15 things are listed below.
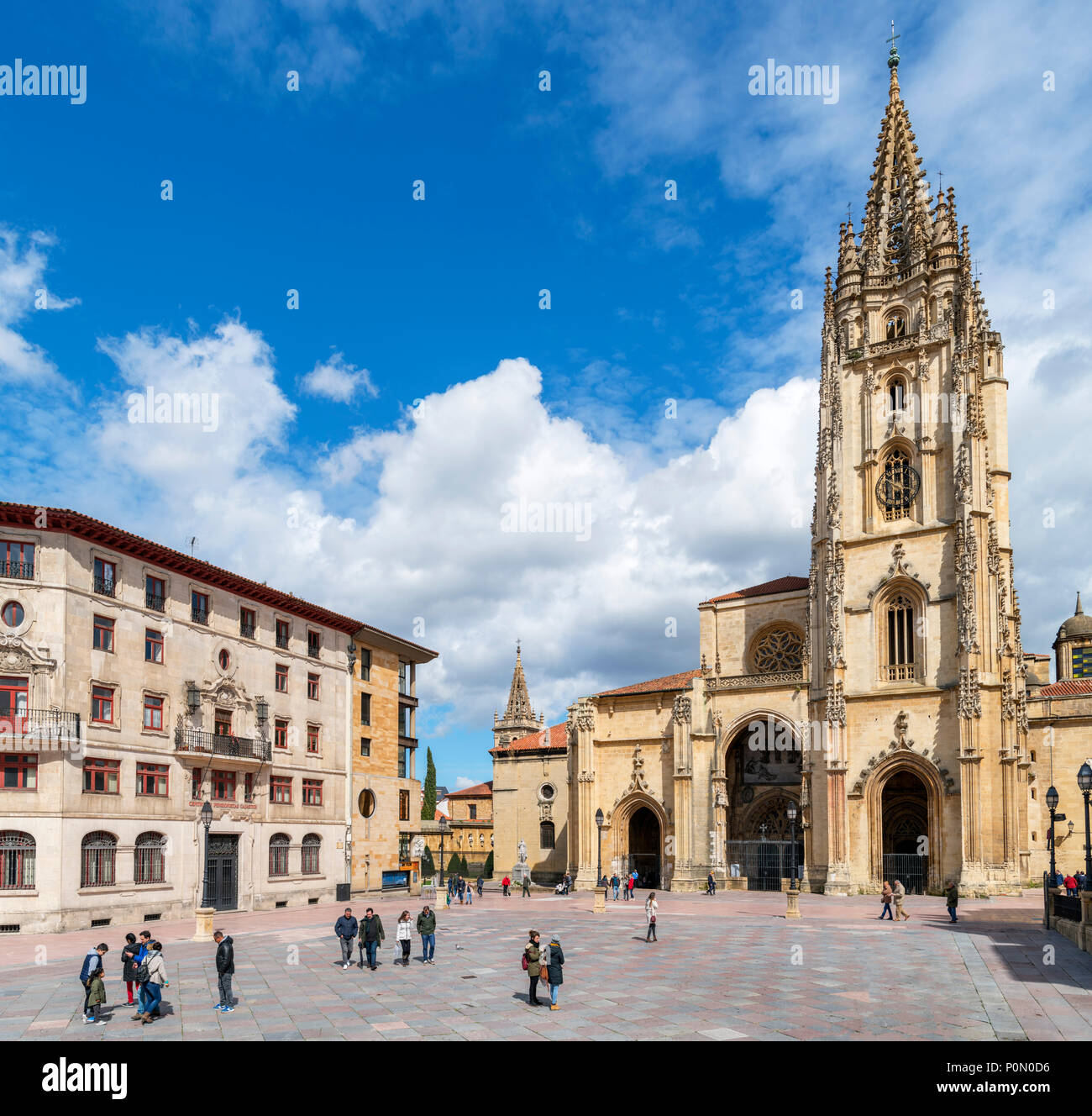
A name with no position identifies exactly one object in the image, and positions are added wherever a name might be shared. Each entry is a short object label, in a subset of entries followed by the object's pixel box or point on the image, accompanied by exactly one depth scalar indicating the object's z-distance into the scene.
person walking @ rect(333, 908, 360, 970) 21.05
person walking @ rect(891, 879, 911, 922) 32.00
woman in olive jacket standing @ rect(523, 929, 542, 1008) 16.58
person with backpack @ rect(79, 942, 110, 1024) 15.38
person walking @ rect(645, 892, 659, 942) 25.80
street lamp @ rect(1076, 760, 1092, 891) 24.98
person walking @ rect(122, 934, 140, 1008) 15.91
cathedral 44.44
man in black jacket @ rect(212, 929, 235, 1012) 16.33
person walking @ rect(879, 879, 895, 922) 32.59
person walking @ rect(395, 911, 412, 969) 21.72
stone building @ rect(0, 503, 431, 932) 30.59
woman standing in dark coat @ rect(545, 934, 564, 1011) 16.03
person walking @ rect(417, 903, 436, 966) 21.89
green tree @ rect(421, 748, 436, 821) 82.34
